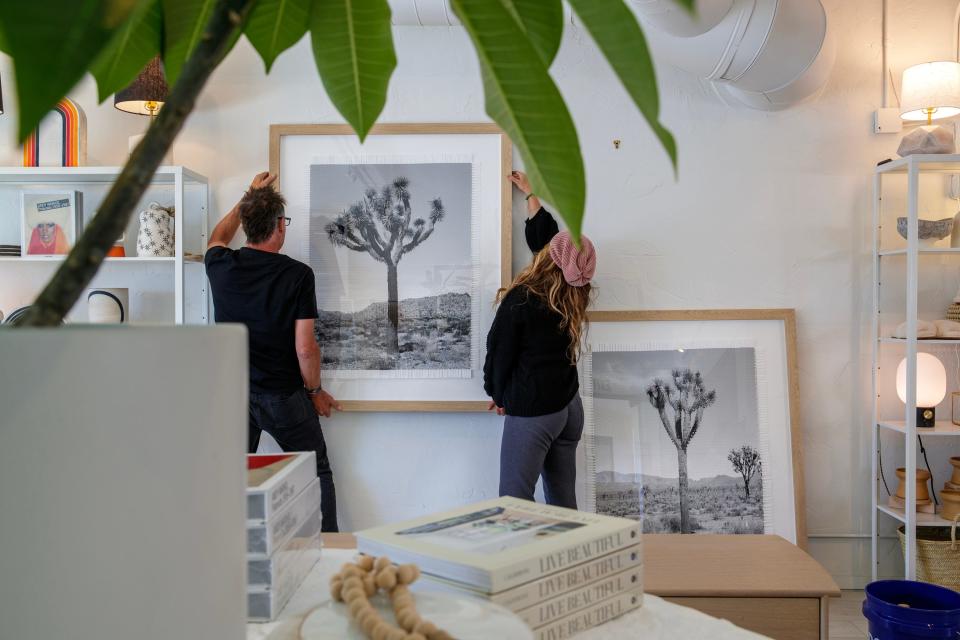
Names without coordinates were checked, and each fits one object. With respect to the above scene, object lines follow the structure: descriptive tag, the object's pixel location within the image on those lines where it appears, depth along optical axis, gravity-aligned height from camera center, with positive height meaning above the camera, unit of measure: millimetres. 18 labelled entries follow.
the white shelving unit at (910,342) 3219 -62
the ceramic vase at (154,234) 3361 +410
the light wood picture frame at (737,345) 3484 -80
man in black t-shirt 3287 +71
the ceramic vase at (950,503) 3303 -738
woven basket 3223 -956
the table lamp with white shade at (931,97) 3242 +944
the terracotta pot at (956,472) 3375 -621
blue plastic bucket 2375 -886
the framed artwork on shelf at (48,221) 3426 +480
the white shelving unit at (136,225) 3566 +454
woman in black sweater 3107 -95
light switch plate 3508 +921
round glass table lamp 3287 -254
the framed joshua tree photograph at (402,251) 3566 +353
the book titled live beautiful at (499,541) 748 -219
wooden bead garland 581 -212
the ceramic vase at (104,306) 3357 +106
